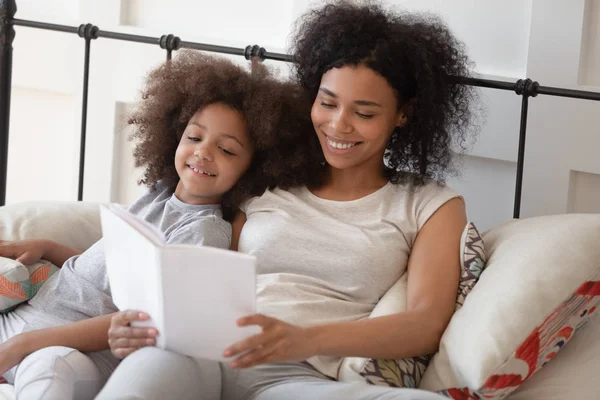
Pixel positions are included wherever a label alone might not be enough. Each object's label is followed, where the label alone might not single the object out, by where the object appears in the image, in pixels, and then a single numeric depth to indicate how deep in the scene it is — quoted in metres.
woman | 2.34
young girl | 2.45
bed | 2.27
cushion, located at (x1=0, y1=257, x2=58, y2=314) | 2.54
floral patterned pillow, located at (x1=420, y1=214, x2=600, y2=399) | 2.25
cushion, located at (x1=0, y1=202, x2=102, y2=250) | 2.72
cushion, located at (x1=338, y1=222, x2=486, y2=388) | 2.33
